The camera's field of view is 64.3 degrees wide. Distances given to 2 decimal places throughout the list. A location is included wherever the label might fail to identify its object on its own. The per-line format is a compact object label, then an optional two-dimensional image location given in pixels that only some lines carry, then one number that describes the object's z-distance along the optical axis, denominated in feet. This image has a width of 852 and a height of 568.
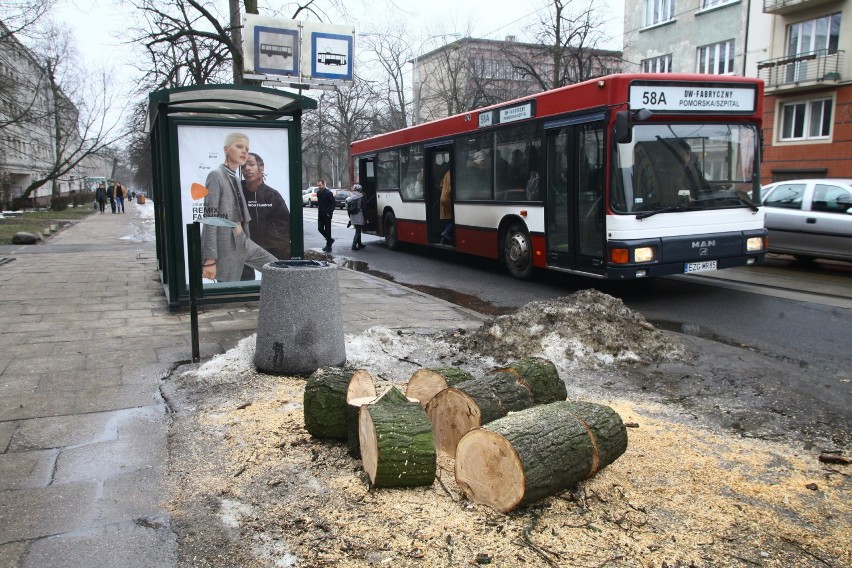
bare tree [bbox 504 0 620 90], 90.74
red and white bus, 30.50
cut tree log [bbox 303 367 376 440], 13.30
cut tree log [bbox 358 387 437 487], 11.30
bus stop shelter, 25.73
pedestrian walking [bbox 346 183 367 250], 59.98
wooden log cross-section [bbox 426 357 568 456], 12.87
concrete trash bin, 18.01
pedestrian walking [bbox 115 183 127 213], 165.60
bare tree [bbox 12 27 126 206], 94.32
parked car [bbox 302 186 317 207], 161.68
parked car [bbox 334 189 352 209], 151.01
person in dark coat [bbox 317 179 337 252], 60.23
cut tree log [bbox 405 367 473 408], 14.55
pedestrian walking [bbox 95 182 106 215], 165.68
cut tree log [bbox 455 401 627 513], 10.55
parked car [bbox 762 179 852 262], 41.24
